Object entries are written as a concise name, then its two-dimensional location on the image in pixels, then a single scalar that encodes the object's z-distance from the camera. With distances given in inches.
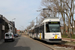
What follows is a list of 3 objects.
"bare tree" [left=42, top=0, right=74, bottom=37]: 1068.8
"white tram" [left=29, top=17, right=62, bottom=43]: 620.6
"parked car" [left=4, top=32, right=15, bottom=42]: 947.8
